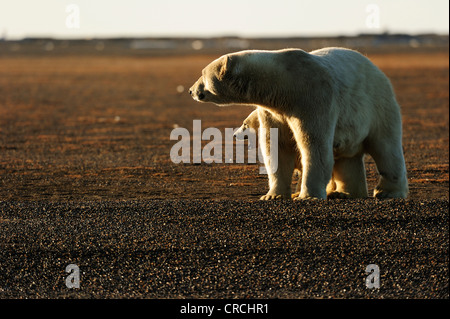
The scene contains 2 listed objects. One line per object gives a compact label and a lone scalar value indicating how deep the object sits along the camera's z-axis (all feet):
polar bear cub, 57.72
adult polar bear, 54.49
